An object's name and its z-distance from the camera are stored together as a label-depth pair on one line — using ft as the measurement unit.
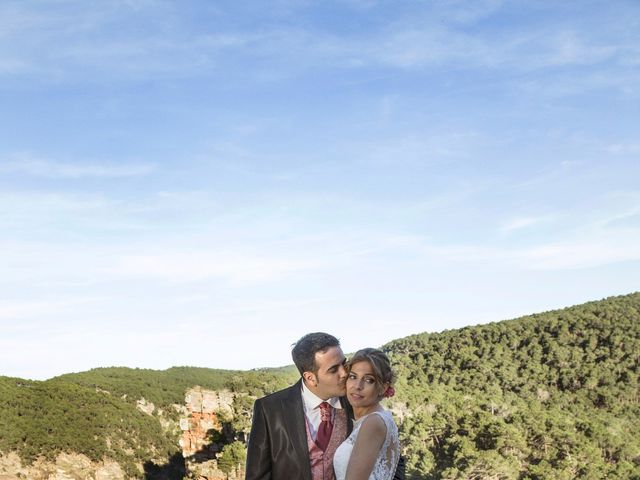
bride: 12.32
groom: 13.97
